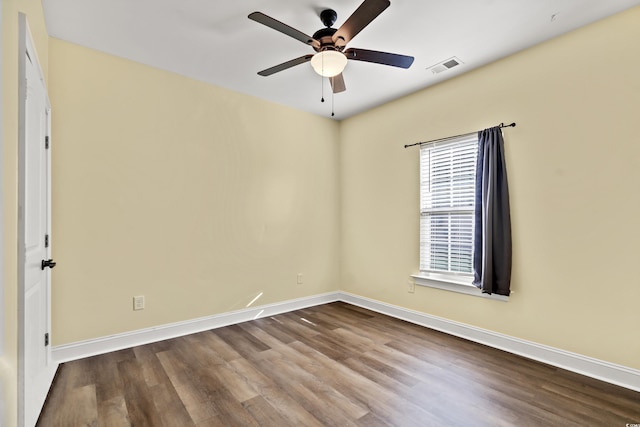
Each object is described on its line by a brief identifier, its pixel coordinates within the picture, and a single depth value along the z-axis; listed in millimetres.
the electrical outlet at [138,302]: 2913
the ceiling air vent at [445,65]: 2910
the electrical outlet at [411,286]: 3633
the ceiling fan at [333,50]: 1970
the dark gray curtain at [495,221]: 2797
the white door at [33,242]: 1475
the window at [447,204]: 3178
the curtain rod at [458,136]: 2817
